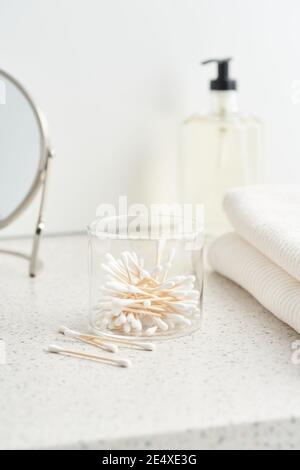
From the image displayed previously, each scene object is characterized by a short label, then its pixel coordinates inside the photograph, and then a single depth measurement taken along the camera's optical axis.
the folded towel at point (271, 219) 0.99
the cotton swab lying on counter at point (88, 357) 0.91
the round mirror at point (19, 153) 1.16
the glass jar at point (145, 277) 0.98
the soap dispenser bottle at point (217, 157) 1.33
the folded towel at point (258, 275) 0.98
